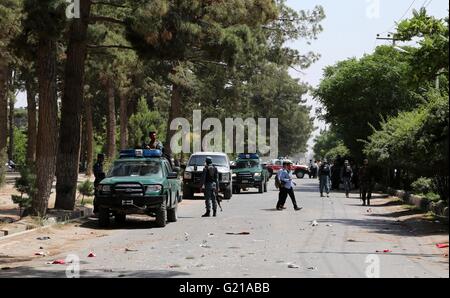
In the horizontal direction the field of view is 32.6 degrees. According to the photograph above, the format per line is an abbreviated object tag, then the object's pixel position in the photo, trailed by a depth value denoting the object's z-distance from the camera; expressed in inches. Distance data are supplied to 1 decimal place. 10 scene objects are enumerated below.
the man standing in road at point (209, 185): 951.0
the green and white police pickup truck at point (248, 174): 1653.5
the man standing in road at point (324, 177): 1438.4
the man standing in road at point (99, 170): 920.3
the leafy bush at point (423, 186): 1221.9
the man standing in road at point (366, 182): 1251.2
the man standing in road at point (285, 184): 1078.4
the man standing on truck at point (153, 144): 1080.8
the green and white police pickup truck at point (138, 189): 805.2
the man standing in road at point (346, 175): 1534.2
